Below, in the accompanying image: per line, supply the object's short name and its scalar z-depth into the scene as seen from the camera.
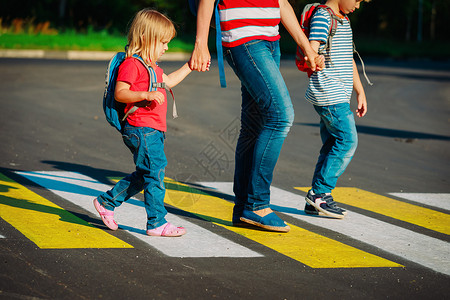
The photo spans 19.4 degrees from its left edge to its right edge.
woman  8.64
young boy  9.98
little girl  8.37
